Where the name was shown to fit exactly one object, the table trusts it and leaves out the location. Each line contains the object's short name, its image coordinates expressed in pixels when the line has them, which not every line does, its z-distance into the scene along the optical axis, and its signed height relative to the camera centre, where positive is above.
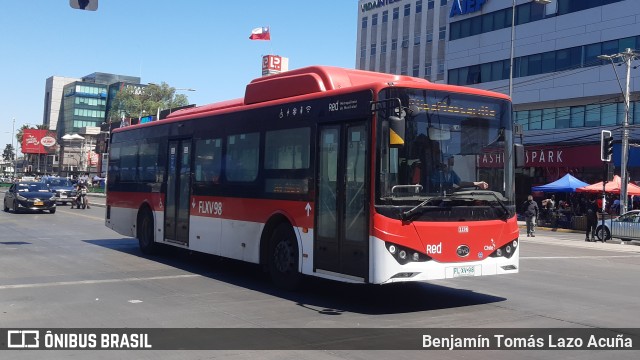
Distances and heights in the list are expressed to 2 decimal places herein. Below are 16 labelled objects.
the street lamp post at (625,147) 31.98 +2.31
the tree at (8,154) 162.10 +4.39
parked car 28.07 -1.68
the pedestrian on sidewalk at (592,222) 29.27 -1.50
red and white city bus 8.88 +0.03
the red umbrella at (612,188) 34.38 +0.14
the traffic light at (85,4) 11.25 +3.05
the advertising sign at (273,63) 65.15 +12.25
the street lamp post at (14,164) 130.77 +1.39
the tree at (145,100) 105.91 +12.99
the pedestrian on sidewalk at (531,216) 29.98 -1.35
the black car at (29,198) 31.20 -1.34
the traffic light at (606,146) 26.50 +1.87
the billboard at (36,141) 104.44 +5.05
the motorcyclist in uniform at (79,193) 37.80 -1.22
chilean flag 51.58 +12.02
